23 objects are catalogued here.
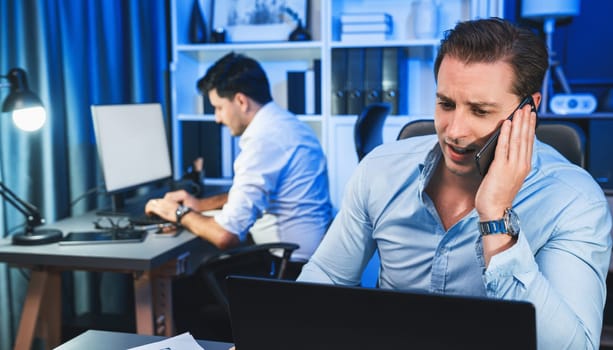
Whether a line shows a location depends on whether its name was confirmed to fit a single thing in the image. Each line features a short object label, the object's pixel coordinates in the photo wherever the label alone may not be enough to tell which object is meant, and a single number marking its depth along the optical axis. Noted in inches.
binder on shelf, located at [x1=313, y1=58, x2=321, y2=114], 141.6
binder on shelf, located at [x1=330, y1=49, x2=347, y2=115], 137.9
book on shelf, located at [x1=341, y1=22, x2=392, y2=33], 138.9
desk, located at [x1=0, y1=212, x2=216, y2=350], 82.0
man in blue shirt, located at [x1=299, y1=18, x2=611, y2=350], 44.3
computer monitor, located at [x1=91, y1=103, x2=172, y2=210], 100.8
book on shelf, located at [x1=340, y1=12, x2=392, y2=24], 138.9
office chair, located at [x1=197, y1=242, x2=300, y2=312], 87.1
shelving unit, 138.7
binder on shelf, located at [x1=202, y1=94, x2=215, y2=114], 146.4
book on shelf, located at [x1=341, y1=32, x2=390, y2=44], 139.0
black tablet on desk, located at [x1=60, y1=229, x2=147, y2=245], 87.7
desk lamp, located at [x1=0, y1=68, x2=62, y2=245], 87.4
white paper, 45.7
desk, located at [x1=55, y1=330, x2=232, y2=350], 47.1
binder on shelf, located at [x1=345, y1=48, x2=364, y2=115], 136.9
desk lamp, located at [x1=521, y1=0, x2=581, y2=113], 137.6
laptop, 29.5
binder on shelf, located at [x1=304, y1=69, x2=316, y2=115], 143.3
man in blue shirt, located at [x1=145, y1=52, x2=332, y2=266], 95.0
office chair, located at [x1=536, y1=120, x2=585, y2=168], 65.2
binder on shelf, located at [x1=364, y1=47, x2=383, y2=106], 136.0
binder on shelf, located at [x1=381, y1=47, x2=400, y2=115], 135.9
